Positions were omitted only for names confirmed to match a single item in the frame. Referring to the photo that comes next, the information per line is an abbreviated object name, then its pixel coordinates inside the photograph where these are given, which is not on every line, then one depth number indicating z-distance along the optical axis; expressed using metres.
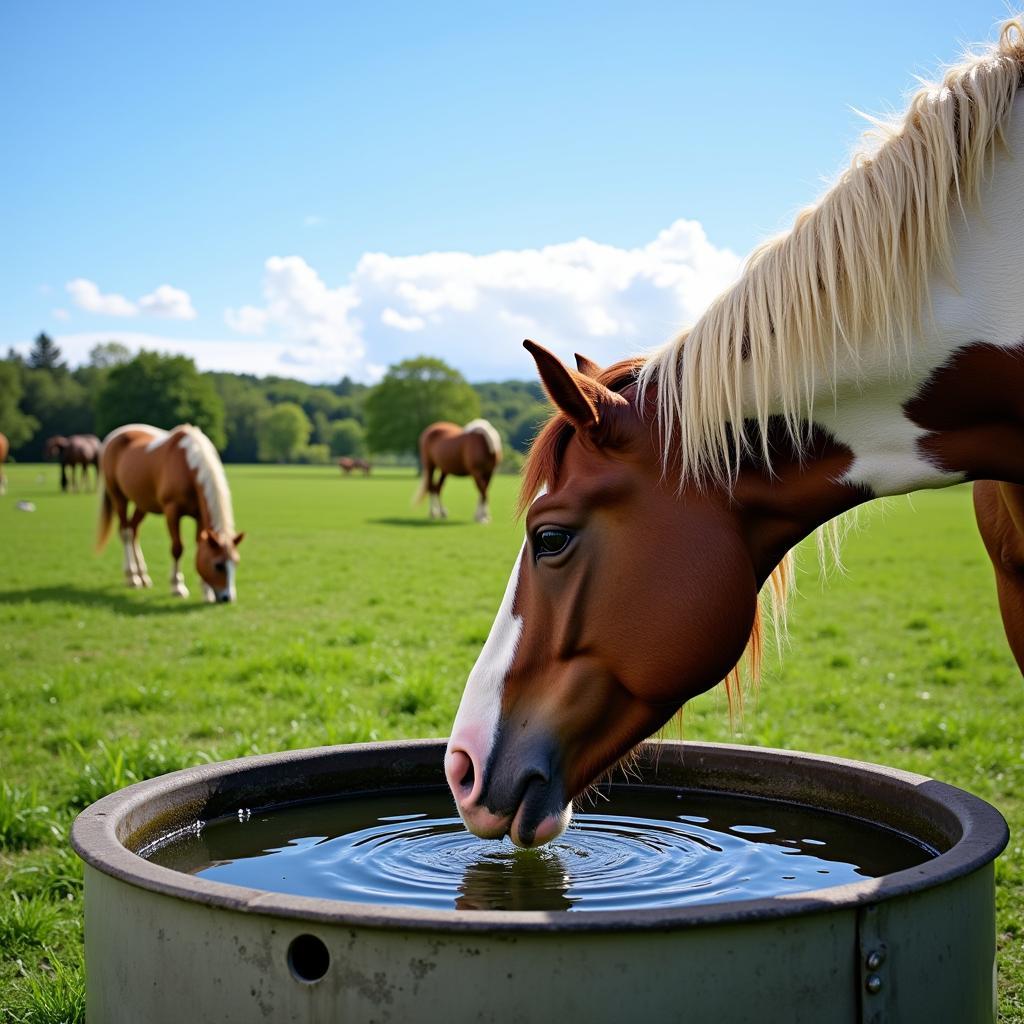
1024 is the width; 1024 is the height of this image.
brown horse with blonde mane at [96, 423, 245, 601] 11.92
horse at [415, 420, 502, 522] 24.98
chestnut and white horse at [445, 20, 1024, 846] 2.20
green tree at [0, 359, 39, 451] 69.69
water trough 1.71
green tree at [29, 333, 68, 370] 106.88
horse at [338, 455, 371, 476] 71.19
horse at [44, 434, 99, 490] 39.12
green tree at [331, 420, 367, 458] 116.25
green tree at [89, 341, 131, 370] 114.31
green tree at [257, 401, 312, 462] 103.31
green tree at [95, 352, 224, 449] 72.44
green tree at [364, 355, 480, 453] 72.81
